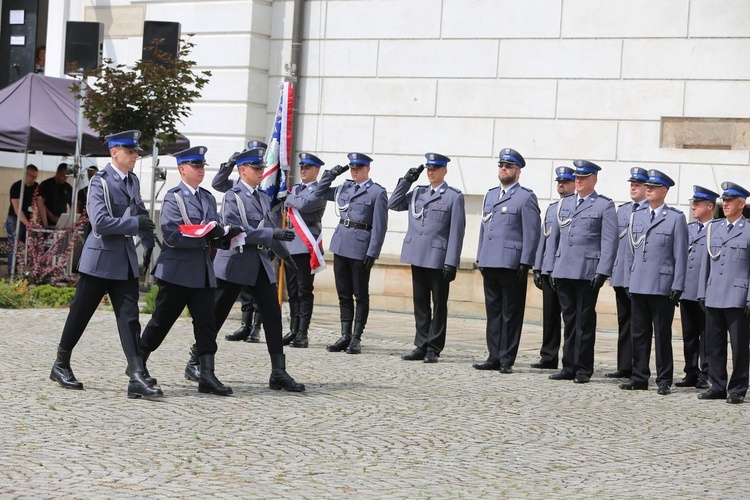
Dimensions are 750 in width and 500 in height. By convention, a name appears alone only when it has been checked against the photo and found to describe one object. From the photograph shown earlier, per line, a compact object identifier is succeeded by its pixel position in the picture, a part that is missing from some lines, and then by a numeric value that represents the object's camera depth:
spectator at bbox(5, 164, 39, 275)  17.22
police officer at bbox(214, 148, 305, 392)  9.24
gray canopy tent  16.02
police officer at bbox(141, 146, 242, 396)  8.88
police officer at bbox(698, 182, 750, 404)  9.99
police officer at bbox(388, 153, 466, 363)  11.63
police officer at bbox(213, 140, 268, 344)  12.50
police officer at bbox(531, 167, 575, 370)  11.50
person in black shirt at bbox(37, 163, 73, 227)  18.02
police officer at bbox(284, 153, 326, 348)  12.24
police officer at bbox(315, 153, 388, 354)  12.06
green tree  15.54
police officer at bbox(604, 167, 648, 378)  11.20
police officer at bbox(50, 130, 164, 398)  8.67
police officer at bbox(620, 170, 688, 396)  10.38
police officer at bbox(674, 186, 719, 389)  10.95
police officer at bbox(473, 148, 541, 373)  11.20
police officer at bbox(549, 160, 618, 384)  10.84
